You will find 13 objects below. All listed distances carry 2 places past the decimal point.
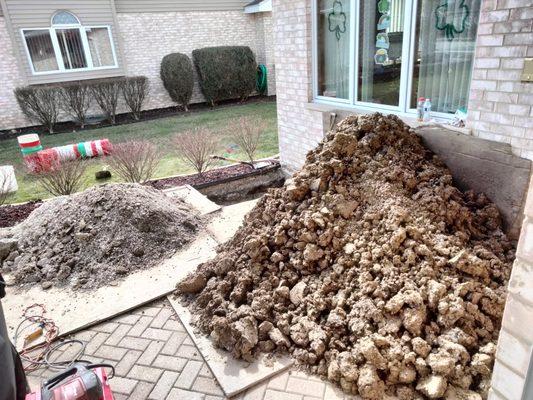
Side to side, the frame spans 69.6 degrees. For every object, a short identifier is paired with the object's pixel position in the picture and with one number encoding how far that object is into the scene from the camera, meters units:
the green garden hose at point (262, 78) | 15.68
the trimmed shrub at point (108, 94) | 12.55
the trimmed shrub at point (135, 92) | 13.11
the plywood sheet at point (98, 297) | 3.71
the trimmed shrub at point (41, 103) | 11.72
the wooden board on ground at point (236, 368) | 2.79
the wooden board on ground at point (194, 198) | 5.74
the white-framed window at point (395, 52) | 4.17
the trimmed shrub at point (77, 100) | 12.20
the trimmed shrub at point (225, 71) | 14.22
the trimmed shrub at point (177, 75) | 13.70
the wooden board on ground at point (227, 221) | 5.04
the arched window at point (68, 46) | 12.33
